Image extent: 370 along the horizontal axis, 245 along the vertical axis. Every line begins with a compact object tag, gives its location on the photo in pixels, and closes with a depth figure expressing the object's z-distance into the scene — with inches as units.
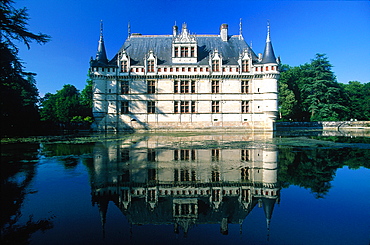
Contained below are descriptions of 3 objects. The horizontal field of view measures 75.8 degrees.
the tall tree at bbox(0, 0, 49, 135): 772.0
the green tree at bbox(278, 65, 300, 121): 1667.1
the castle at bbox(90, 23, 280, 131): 1192.2
